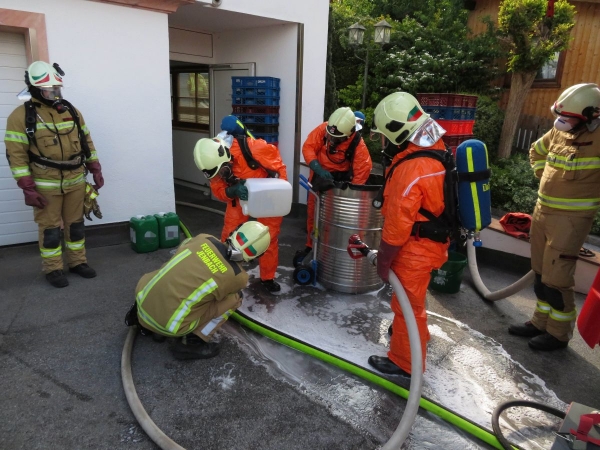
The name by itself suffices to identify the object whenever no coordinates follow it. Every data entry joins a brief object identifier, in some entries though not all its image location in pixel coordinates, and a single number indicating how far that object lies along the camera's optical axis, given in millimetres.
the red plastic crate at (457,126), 5926
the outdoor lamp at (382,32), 9344
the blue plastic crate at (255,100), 6586
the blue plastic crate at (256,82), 6504
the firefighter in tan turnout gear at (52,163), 3906
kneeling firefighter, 2766
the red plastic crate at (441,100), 5793
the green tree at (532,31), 7773
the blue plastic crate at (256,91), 6547
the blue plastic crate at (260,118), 6680
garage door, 4664
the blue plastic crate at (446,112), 5867
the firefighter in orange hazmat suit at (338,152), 4375
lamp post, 9062
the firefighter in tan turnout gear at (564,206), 3234
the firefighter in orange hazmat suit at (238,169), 3498
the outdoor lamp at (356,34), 9008
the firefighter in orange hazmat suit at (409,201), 2641
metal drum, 4008
